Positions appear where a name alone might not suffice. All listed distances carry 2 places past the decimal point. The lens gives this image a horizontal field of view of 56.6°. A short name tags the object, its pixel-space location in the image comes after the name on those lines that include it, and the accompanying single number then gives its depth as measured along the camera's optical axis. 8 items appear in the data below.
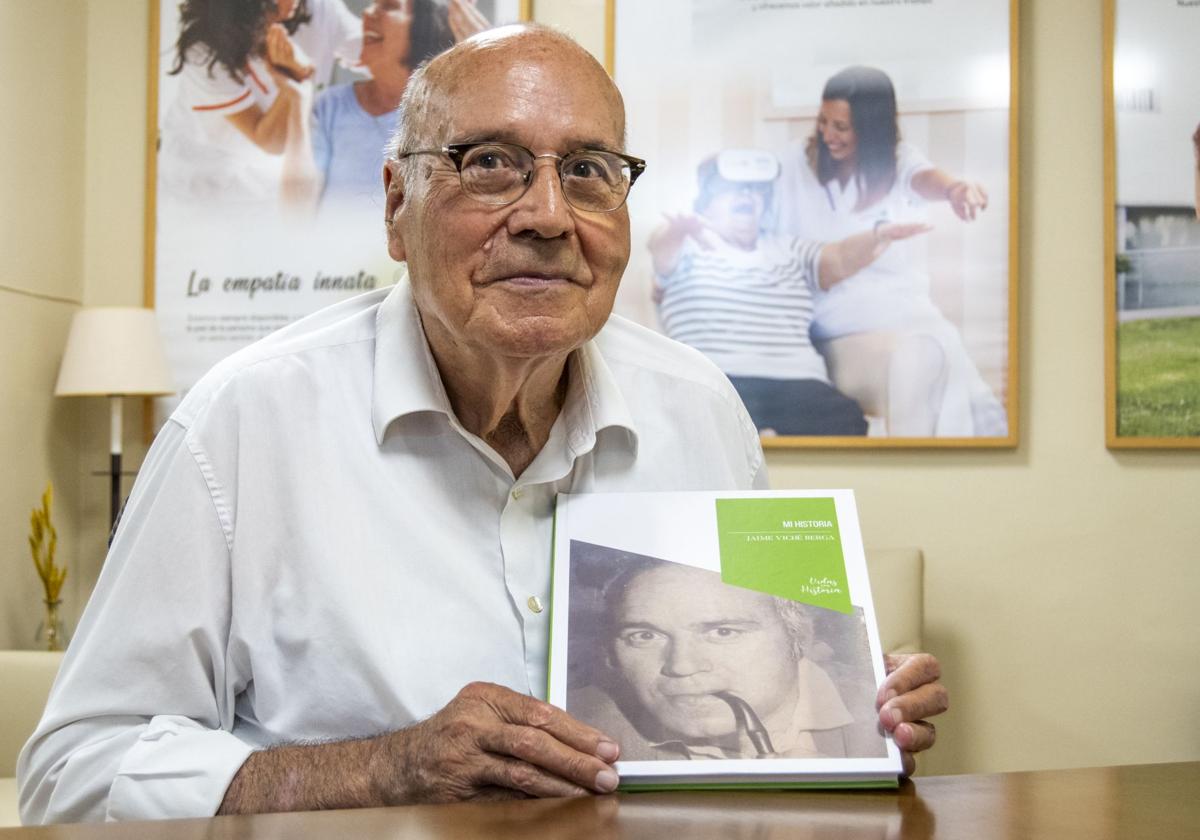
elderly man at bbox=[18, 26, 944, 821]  1.09
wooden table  0.72
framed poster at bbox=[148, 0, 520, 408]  3.59
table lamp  3.29
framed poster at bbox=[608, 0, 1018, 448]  3.38
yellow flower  3.20
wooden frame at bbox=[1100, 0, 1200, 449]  3.34
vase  3.26
